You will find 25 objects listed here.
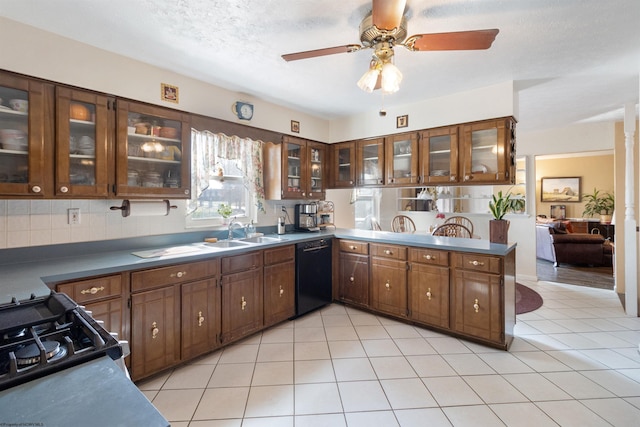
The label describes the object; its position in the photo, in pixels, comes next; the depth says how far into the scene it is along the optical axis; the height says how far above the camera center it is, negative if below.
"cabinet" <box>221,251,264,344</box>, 2.60 -0.75
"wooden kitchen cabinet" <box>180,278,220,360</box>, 2.33 -0.85
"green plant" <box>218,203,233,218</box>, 3.19 +0.03
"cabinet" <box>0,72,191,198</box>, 1.87 +0.50
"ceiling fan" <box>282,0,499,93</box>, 1.53 +1.00
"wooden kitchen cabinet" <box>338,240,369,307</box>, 3.46 -0.71
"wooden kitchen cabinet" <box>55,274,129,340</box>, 1.80 -0.53
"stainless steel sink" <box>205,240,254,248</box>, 2.90 -0.30
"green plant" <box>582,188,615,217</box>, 7.72 +0.28
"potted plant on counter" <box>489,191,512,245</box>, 2.93 -0.11
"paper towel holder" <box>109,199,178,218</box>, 2.38 +0.06
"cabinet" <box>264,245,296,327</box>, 2.96 -0.73
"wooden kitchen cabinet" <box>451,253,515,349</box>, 2.55 -0.77
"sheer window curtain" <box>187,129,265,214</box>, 2.97 +0.60
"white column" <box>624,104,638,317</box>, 3.28 -0.17
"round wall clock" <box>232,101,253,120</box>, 3.17 +1.12
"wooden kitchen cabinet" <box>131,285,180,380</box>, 2.06 -0.85
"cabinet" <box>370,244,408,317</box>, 3.14 -0.71
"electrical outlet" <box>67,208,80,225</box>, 2.25 -0.02
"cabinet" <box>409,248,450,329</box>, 2.87 -0.72
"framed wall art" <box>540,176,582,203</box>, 8.34 +0.70
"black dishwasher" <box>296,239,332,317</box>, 3.28 -0.71
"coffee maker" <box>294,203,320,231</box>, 3.87 -0.04
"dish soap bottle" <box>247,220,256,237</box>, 3.41 -0.19
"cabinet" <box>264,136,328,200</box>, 3.56 +0.56
